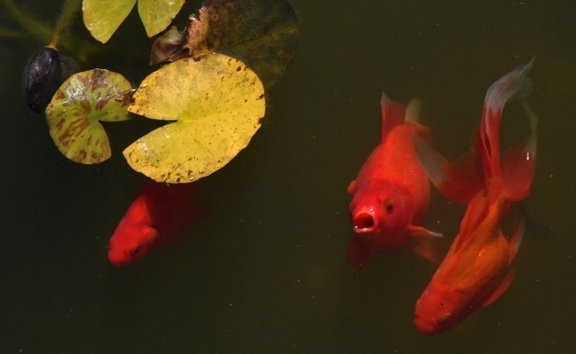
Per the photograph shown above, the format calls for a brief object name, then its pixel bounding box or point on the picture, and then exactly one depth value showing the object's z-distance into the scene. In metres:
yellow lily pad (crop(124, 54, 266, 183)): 2.38
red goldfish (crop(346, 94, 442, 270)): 2.24
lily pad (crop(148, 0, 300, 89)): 2.58
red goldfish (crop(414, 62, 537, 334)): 2.31
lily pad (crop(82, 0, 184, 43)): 2.58
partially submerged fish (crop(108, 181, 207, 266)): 2.59
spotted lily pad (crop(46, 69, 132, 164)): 2.55
